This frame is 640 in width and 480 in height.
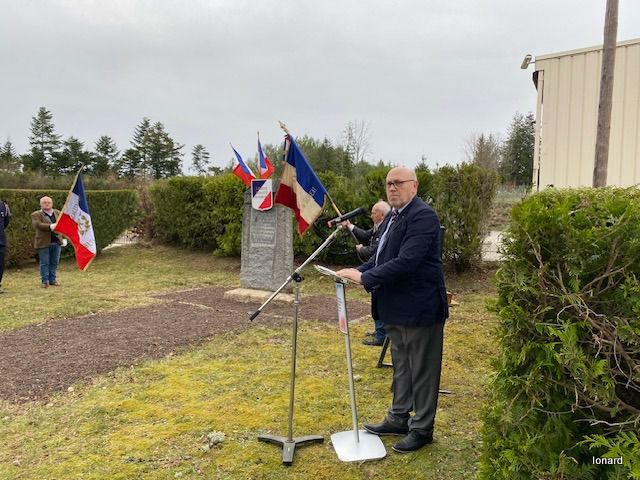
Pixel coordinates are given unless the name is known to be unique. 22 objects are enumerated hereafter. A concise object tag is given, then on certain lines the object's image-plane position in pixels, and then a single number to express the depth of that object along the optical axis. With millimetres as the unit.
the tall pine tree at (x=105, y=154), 58500
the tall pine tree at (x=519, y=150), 42750
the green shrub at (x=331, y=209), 10789
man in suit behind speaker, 5949
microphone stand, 3518
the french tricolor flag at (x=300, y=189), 6684
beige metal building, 7016
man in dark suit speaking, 3455
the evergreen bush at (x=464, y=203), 10711
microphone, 3932
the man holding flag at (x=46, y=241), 10578
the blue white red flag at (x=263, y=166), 10461
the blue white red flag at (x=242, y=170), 10695
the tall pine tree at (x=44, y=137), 54500
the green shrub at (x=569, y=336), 2002
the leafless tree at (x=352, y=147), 40500
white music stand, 3422
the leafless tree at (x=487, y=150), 29672
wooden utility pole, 6195
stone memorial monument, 9266
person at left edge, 10146
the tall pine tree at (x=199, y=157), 72938
